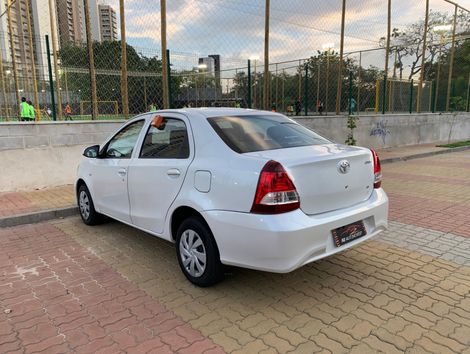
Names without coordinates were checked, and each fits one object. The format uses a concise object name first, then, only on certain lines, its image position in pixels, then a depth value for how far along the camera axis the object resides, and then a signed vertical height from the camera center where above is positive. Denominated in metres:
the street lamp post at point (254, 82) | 10.97 +0.87
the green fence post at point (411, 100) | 16.70 +0.46
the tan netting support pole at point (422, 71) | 16.86 +1.95
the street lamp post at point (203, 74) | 11.05 +1.27
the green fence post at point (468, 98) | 21.15 +0.72
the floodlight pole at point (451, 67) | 19.98 +2.36
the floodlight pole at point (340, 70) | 13.00 +1.47
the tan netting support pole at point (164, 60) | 8.88 +1.25
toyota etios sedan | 2.91 -0.68
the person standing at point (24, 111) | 13.94 +0.09
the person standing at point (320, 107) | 13.08 +0.16
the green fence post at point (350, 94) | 13.48 +0.63
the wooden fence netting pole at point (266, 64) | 10.88 +1.40
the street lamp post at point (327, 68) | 13.41 +1.59
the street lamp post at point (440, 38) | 19.35 +4.01
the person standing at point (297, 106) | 13.33 +0.21
